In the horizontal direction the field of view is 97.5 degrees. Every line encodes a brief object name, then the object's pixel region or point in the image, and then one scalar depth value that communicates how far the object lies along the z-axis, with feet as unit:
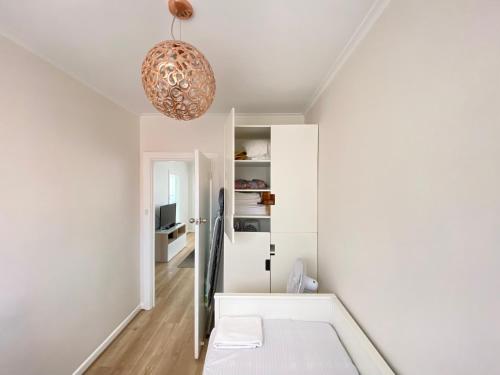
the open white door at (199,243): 6.28
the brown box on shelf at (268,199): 6.53
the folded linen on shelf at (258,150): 7.18
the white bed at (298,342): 3.48
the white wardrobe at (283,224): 6.56
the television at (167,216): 14.73
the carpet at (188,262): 13.41
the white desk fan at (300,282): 5.52
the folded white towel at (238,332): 3.97
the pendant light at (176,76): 2.80
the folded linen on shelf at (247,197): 7.10
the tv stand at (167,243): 13.88
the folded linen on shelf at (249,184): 7.08
